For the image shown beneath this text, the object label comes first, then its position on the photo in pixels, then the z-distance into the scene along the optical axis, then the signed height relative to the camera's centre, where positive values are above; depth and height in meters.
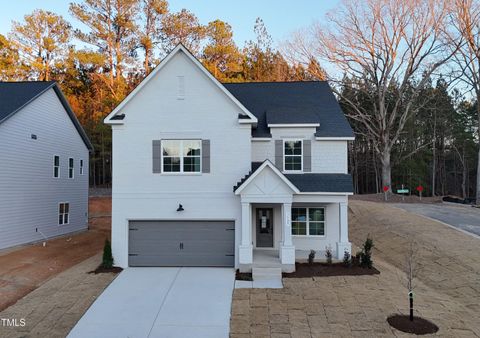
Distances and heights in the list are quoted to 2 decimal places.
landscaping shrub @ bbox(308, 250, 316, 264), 12.65 -2.92
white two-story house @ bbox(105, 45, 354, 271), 13.10 +0.23
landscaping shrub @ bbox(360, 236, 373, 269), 12.36 -2.90
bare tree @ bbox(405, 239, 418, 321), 11.13 -3.19
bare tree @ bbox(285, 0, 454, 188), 29.36 +11.42
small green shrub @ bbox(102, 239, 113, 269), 12.66 -2.93
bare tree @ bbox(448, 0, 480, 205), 27.92 +11.92
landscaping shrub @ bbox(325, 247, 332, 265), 12.71 -2.94
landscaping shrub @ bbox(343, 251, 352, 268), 12.43 -3.02
